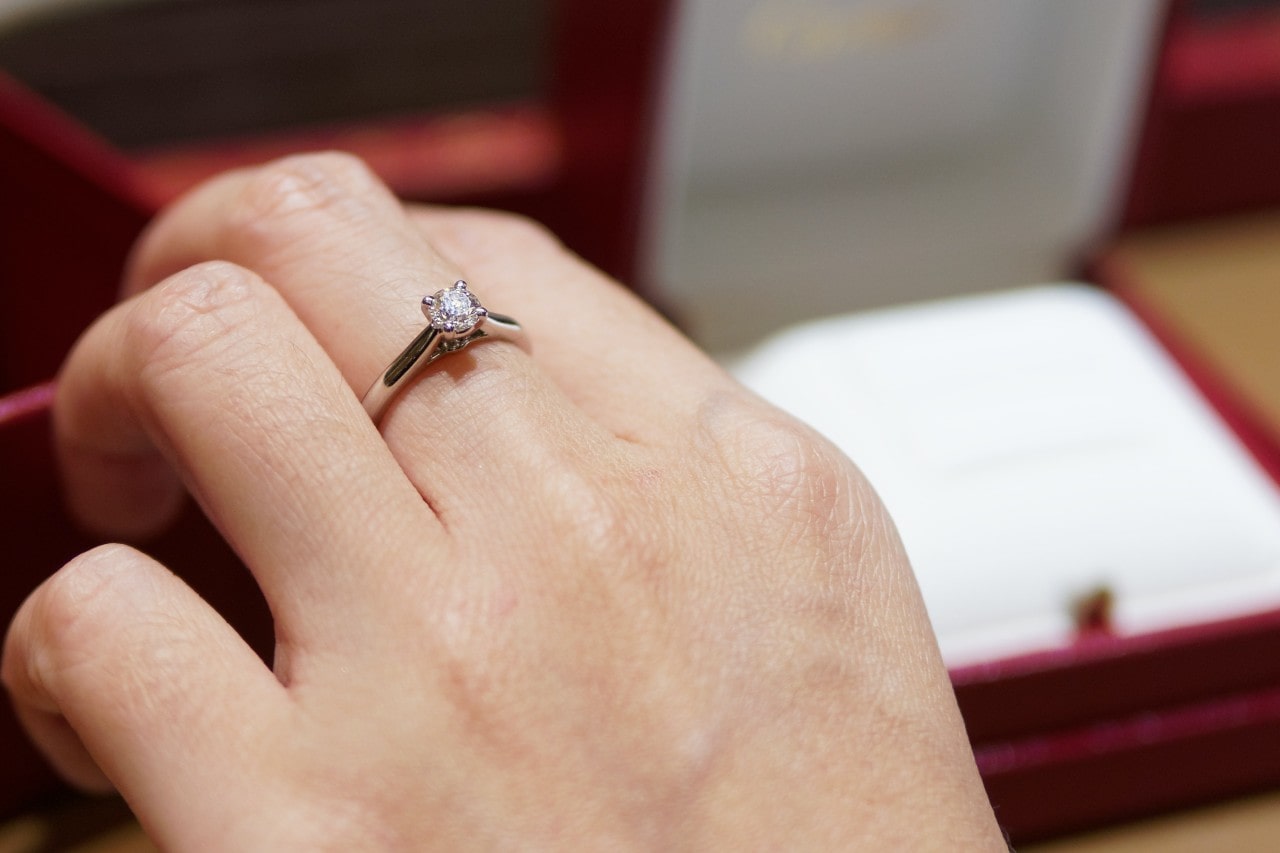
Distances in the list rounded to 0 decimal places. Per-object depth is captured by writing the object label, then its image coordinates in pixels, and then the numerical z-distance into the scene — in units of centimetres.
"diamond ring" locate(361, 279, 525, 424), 29
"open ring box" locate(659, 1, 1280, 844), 33
